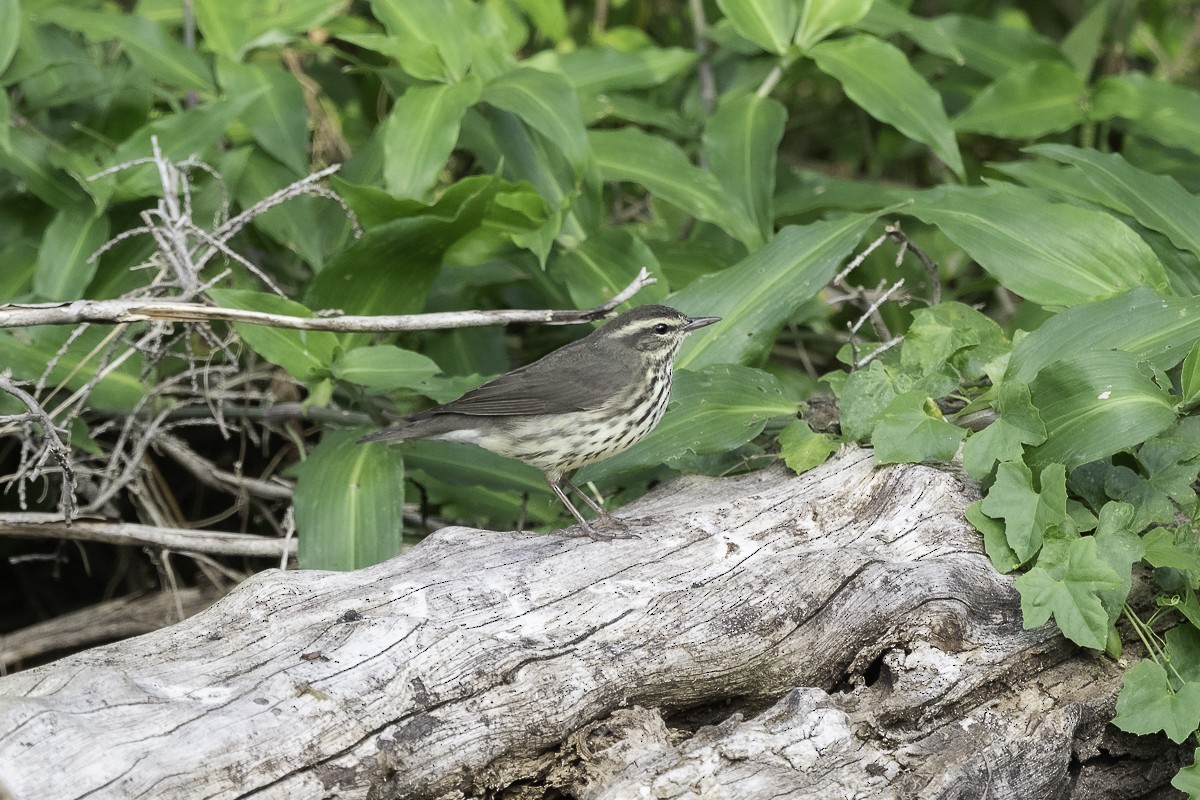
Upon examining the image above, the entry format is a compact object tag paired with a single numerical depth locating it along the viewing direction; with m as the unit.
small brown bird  8.09
